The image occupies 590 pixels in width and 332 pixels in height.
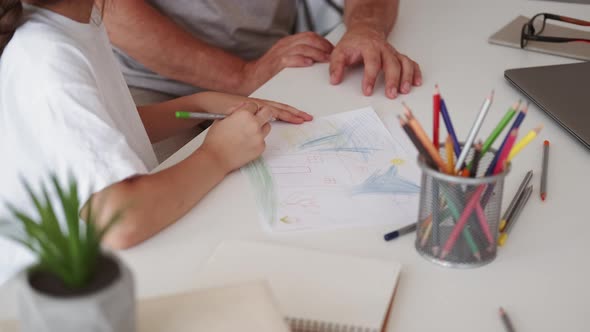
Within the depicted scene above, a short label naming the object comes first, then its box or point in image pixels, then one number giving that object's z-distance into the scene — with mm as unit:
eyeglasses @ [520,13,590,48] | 1318
